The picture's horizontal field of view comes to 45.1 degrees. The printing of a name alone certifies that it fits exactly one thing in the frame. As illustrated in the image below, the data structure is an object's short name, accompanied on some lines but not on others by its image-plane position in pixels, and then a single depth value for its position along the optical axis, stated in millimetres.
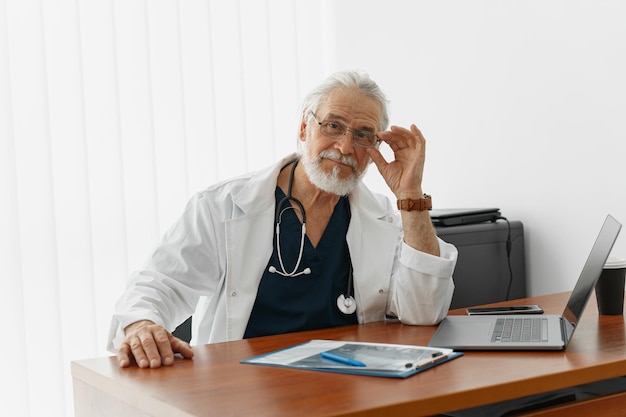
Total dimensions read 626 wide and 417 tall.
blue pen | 1290
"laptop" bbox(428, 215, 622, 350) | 1432
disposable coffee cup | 1794
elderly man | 1874
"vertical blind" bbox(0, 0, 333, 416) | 2736
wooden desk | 1085
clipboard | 1260
